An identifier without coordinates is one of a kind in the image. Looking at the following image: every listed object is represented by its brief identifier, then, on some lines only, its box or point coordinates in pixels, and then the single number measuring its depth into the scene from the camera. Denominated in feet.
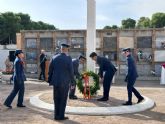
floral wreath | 19.51
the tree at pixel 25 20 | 119.75
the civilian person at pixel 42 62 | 32.30
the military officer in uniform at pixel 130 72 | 17.89
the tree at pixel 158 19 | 122.41
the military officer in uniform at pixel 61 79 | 14.96
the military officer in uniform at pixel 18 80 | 17.94
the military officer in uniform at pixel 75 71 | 19.13
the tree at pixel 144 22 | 122.06
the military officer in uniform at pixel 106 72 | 18.77
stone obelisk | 20.99
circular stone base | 16.18
